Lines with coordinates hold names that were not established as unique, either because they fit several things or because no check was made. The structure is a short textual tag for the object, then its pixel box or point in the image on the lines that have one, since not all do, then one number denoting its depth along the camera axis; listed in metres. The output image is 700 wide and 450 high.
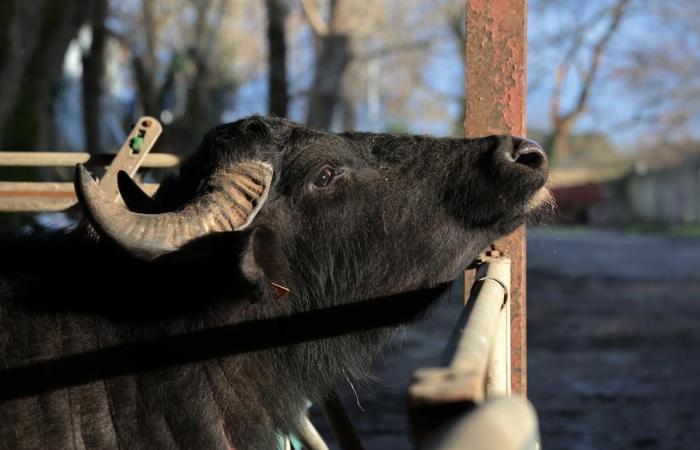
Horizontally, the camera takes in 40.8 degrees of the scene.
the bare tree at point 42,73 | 18.47
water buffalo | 3.36
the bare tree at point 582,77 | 39.31
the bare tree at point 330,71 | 16.19
